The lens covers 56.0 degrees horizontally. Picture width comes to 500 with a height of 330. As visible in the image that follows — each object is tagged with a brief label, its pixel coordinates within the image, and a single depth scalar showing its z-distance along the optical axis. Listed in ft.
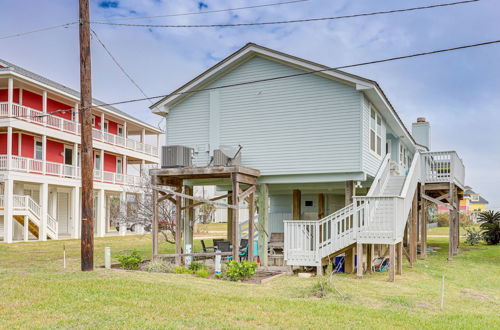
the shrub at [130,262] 45.93
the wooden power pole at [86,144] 39.24
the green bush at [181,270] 43.91
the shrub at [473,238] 95.35
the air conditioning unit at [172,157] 50.93
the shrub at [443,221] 173.27
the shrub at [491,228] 93.91
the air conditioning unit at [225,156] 49.52
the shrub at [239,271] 40.09
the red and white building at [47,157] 82.17
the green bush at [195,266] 44.62
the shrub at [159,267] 44.65
